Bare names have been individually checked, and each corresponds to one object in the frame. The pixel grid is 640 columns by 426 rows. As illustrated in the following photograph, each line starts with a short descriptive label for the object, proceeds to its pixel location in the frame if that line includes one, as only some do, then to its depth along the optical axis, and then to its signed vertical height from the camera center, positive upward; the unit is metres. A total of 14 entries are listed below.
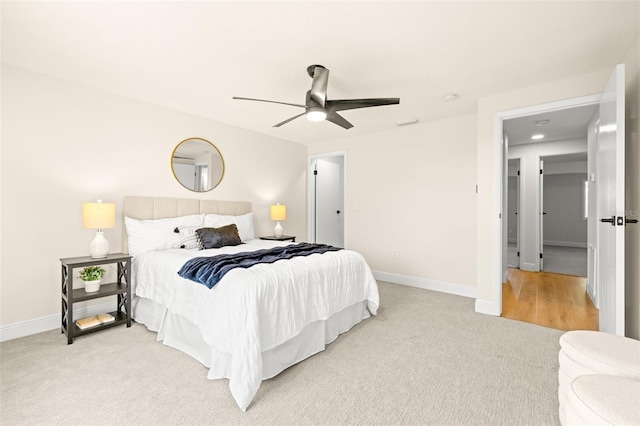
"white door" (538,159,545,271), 5.51 -0.02
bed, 1.92 -0.71
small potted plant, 2.80 -0.61
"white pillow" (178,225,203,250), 3.45 -0.29
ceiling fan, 2.51 +0.98
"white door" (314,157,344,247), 6.30 +0.27
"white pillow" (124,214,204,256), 3.20 -0.23
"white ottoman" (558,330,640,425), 1.34 -0.69
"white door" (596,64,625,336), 1.98 +0.07
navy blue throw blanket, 2.21 -0.39
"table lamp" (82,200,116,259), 2.78 -0.06
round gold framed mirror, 3.92 +0.70
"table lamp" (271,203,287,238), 4.96 -0.01
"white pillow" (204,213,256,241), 3.88 -0.10
